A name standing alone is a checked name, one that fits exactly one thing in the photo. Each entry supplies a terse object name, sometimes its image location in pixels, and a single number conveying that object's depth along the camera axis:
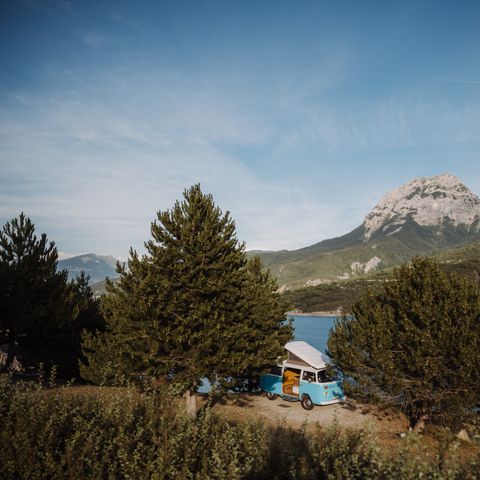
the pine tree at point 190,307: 15.33
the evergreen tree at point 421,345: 15.80
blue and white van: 20.61
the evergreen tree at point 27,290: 21.56
